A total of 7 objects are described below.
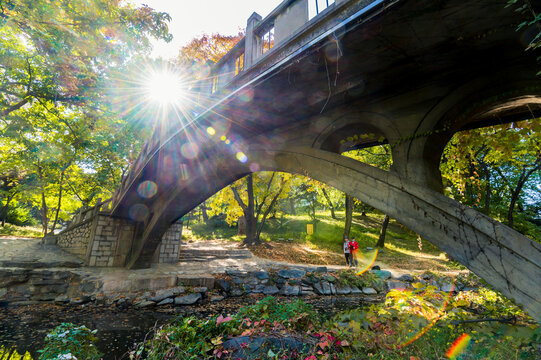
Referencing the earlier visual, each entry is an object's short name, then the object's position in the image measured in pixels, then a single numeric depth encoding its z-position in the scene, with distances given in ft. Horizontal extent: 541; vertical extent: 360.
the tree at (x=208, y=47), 47.11
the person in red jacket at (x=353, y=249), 36.88
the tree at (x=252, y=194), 46.32
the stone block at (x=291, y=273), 30.47
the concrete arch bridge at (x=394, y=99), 5.89
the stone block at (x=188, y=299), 23.18
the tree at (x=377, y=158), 43.42
